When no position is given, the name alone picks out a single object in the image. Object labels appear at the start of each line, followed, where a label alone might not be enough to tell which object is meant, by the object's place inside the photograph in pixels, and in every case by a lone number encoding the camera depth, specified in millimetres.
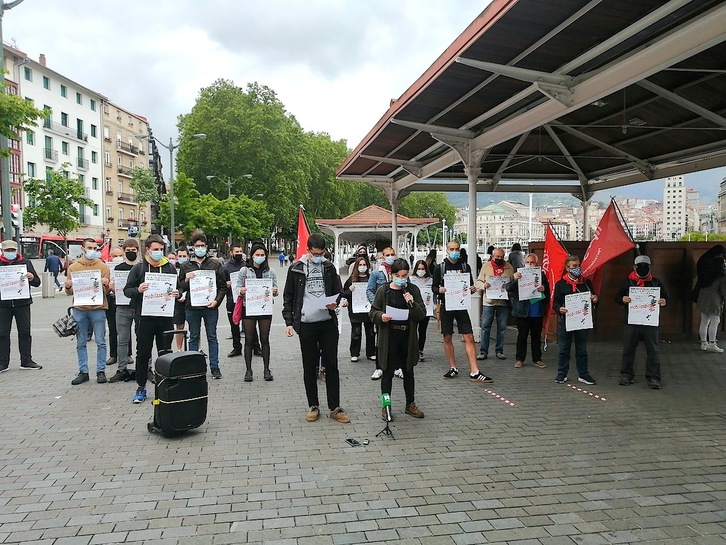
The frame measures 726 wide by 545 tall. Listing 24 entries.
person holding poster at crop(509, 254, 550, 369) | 8727
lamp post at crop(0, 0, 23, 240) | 15672
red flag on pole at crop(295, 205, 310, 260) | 8805
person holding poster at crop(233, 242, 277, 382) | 8055
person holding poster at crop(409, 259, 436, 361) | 9227
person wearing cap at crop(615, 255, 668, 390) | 7560
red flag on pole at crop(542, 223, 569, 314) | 8570
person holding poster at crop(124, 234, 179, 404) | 6992
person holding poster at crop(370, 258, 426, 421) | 6047
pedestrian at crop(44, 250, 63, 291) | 23828
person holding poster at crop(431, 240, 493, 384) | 7918
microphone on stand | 5770
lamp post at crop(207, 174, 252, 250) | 47281
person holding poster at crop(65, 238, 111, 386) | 7727
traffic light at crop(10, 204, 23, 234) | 21000
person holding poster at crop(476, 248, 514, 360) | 9414
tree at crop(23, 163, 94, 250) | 29266
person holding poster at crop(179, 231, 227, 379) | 8062
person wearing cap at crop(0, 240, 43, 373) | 8656
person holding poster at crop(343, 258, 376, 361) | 9211
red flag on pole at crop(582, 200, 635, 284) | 7957
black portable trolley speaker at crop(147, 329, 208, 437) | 5574
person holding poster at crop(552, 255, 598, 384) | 7832
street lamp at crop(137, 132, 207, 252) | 33781
